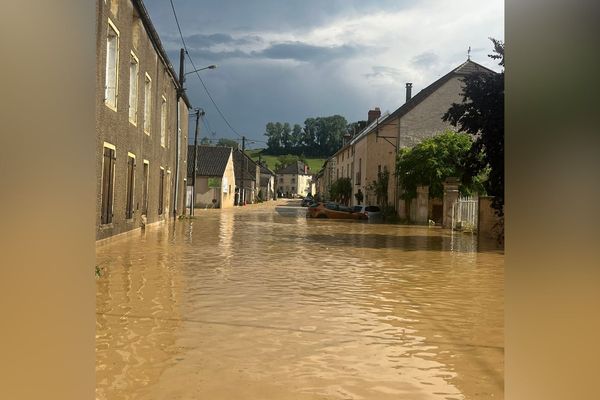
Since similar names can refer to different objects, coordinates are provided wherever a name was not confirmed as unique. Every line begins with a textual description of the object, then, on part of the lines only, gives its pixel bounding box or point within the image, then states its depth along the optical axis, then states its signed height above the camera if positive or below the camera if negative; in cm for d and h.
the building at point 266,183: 10750 +375
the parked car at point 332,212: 3688 -54
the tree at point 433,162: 3069 +241
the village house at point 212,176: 5503 +244
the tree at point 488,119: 1647 +268
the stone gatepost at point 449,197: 2780 +47
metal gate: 2491 -34
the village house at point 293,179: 14350 +605
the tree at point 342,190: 5895 +147
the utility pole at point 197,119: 3746 +564
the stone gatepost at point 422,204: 3183 +11
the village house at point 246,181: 6975 +292
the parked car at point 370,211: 3881 -45
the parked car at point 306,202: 7108 +14
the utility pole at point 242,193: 6343 +98
